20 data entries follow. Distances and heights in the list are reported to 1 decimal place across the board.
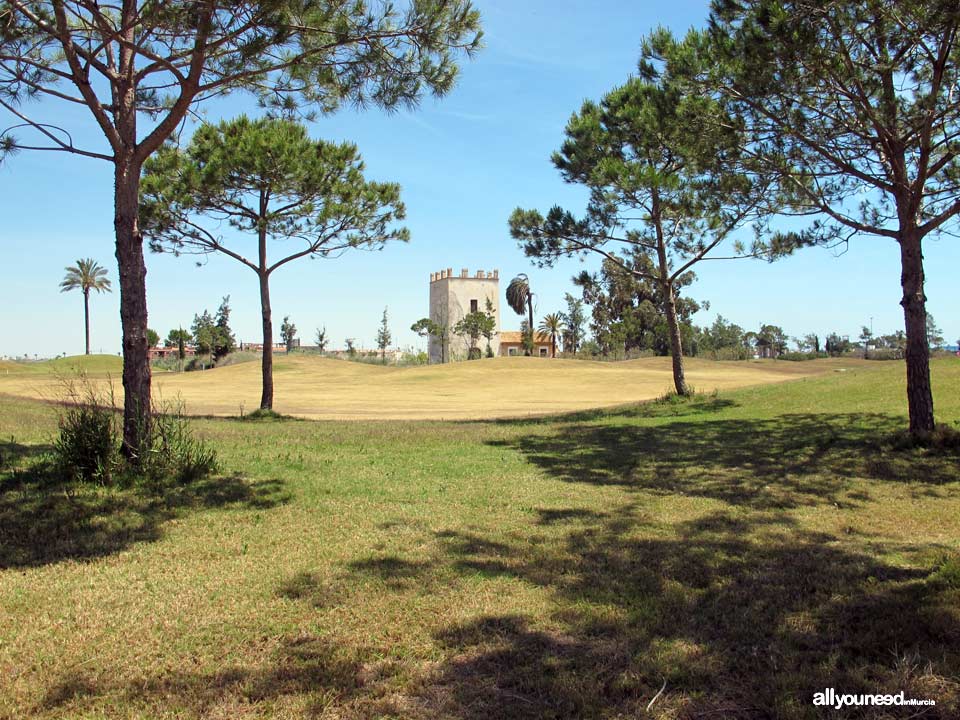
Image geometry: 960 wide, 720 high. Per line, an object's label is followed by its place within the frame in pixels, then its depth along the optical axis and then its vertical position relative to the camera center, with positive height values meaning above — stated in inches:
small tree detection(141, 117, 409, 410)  677.3 +182.0
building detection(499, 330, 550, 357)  3489.2 +66.5
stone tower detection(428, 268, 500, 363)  2974.9 +265.0
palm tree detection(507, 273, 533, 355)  3282.5 +301.5
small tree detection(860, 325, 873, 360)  3042.1 +46.7
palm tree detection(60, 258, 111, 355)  2635.3 +346.6
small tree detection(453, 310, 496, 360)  2736.2 +129.5
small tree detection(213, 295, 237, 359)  2317.9 +105.6
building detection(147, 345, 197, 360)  3003.4 +82.5
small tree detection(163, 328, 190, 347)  2373.3 +113.9
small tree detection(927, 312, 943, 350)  2518.5 +34.7
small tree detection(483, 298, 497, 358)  2765.7 +135.2
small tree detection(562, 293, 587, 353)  3109.7 +150.7
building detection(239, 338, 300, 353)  3006.6 +91.1
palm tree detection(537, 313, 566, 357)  3280.0 +150.0
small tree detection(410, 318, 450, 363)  2785.4 +126.2
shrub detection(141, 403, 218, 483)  282.4 -36.7
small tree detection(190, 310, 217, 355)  2253.9 +117.6
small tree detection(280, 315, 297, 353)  2859.3 +142.1
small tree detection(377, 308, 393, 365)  2925.7 +108.7
